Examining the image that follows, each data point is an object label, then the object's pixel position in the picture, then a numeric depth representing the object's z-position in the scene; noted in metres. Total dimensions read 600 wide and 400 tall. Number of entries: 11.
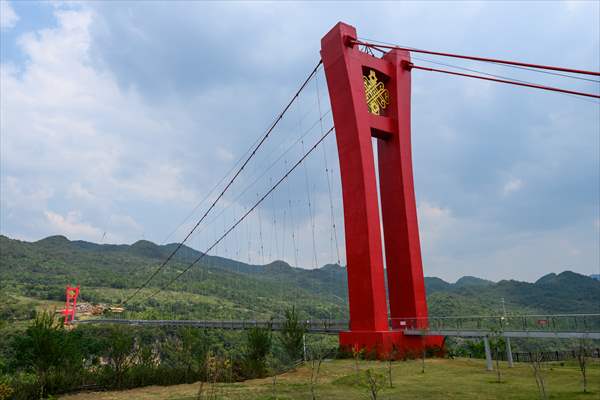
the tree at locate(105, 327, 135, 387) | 16.58
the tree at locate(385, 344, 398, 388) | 20.09
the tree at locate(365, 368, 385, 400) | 9.93
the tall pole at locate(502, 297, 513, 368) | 17.56
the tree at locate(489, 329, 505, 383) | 17.48
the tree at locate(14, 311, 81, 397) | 16.20
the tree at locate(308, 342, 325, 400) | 13.40
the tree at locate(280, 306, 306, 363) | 20.52
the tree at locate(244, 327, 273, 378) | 18.38
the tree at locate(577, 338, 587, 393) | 11.35
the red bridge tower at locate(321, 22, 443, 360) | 22.06
